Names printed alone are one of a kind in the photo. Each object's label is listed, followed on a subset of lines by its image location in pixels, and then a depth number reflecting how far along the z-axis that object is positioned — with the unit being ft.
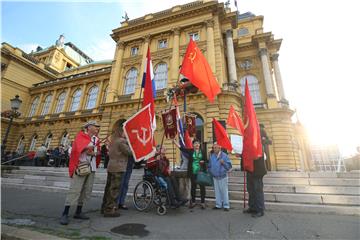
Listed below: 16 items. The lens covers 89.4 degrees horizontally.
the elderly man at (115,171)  12.70
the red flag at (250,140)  13.57
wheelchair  13.47
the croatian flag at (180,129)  18.34
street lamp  35.04
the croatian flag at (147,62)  16.56
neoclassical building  49.20
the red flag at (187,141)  20.29
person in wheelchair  13.51
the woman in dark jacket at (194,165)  15.72
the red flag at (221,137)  20.02
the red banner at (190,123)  26.09
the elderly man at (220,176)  15.26
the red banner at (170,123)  19.13
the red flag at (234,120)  28.02
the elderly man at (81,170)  11.67
